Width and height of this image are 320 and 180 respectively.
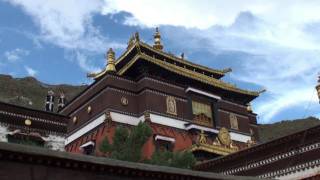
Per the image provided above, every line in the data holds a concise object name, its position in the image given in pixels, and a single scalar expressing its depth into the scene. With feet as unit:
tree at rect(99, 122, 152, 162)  44.12
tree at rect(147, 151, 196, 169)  44.46
